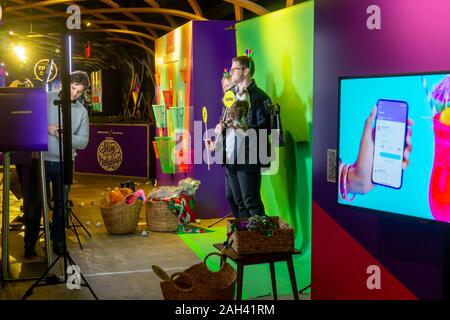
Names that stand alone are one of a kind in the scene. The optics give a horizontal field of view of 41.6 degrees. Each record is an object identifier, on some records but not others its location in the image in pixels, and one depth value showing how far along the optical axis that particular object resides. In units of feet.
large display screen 8.32
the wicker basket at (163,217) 20.54
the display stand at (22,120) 13.58
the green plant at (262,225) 10.91
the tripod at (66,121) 11.90
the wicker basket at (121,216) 19.94
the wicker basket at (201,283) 9.95
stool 10.48
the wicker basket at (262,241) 10.78
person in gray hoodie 16.12
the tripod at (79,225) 18.33
